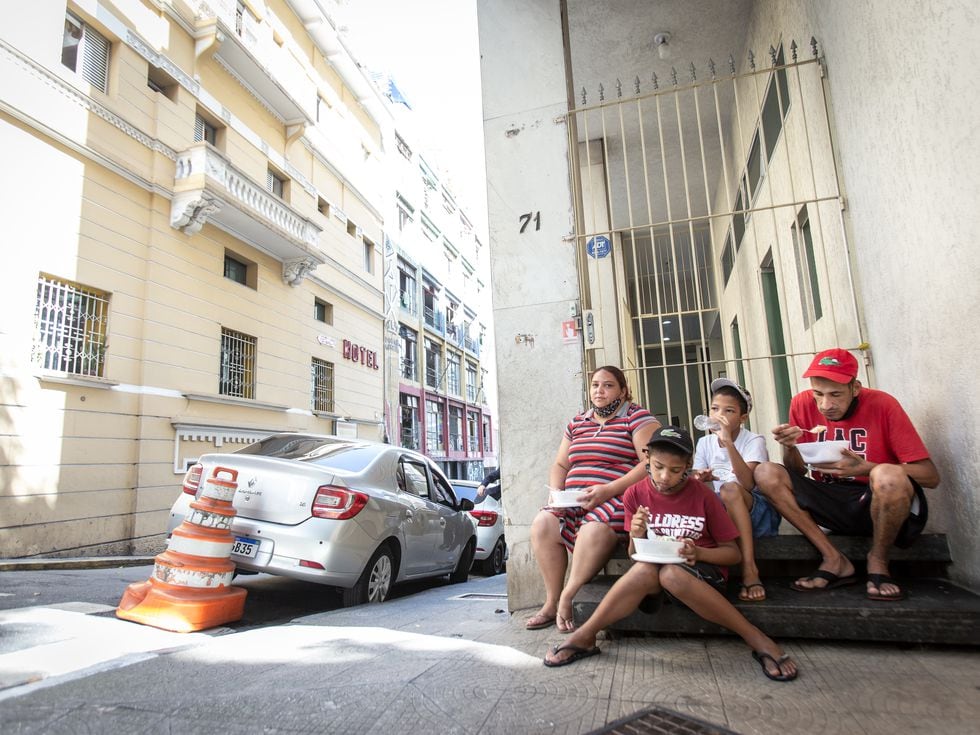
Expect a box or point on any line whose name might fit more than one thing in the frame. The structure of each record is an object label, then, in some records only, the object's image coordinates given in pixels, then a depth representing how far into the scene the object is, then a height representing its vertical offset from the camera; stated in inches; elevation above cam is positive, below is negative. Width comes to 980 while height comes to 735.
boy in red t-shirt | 106.0 -19.2
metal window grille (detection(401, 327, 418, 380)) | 951.6 +178.9
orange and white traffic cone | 150.6 -28.1
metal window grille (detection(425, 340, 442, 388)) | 1067.3 +176.6
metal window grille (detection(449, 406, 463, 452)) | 1185.9 +64.2
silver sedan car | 178.9 -15.1
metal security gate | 183.3 +110.5
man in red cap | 115.4 -7.4
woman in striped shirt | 128.8 -7.2
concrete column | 169.5 +60.7
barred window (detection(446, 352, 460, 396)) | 1187.9 +177.5
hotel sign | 724.7 +138.9
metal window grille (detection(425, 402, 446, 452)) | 1039.0 +60.7
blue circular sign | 189.3 +67.1
